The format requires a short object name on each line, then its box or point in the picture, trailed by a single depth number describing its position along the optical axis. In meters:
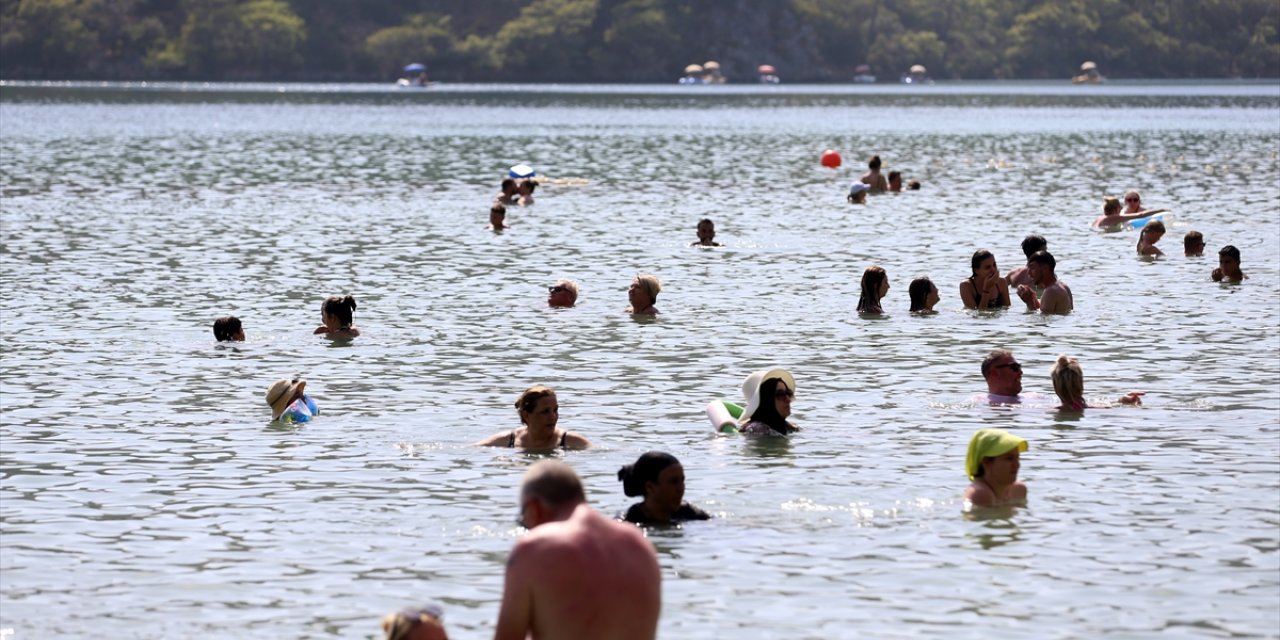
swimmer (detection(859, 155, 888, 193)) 63.00
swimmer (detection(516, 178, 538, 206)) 58.94
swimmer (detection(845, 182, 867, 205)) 60.59
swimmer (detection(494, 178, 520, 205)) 58.28
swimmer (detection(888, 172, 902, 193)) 64.19
